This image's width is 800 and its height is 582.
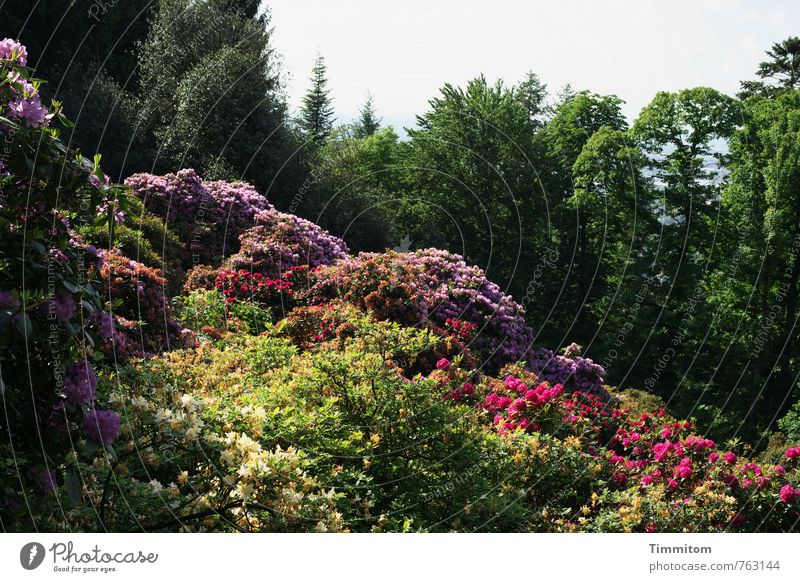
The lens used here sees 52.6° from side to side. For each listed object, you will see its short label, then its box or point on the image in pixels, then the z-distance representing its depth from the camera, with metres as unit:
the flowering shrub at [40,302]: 4.21
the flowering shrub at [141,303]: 9.23
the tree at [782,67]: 29.88
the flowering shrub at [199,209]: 15.87
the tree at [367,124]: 60.38
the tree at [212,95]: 23.33
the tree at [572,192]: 33.22
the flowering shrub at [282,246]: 14.05
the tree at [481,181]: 34.44
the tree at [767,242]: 25.78
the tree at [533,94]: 38.72
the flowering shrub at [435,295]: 11.73
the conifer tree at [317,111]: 42.61
